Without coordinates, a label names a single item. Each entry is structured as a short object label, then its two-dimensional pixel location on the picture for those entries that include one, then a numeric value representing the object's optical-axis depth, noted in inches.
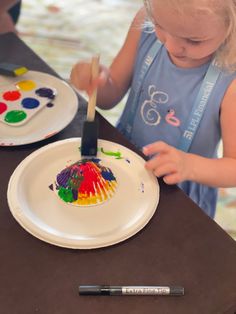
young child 27.8
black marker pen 22.2
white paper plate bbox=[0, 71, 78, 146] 30.9
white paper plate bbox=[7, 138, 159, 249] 24.7
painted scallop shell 27.0
